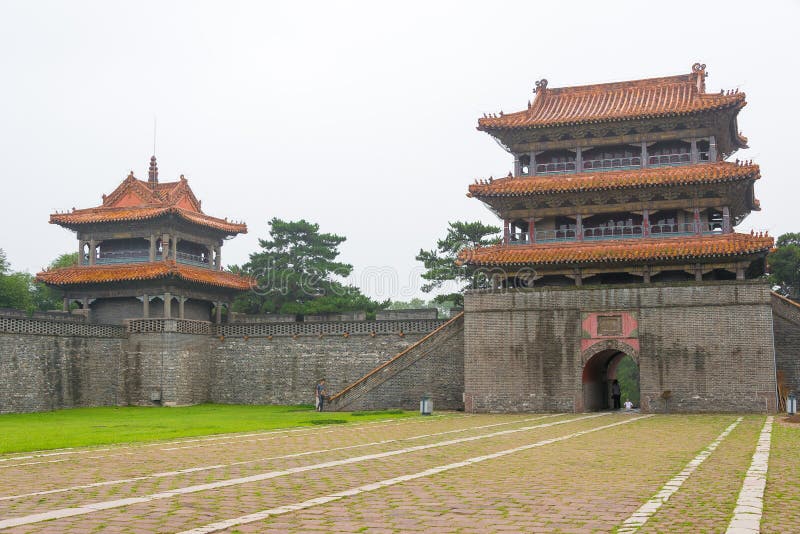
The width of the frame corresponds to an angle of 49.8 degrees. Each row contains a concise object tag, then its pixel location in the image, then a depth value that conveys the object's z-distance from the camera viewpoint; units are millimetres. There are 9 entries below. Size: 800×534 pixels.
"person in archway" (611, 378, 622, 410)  35250
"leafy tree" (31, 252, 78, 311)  56381
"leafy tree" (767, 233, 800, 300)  48531
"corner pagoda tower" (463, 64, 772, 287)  29703
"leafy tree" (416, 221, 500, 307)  44875
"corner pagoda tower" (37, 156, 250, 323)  37844
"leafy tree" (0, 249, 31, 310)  49031
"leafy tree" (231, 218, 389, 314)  49156
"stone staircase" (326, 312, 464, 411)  30531
